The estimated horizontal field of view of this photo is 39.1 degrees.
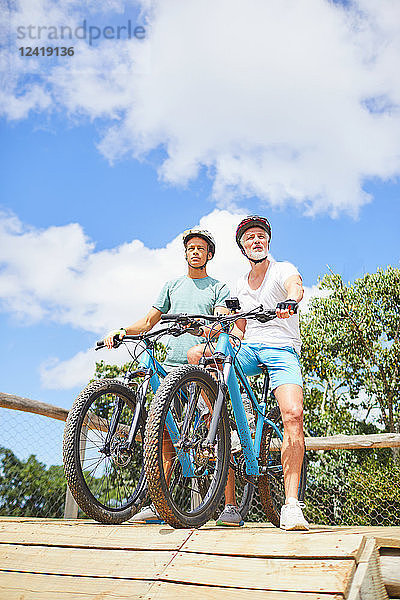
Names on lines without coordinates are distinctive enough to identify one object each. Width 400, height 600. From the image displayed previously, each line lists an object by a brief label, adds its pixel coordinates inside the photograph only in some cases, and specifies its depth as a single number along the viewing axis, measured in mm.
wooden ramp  1617
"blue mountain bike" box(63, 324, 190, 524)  2596
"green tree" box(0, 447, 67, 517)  6613
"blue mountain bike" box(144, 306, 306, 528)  2221
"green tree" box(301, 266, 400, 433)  17844
